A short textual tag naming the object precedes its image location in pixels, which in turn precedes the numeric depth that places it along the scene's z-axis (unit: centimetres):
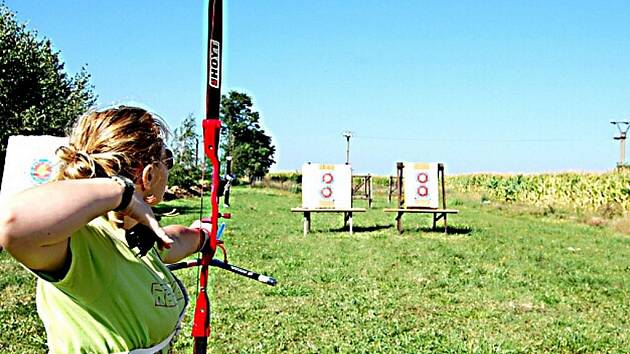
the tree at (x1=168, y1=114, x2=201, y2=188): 2161
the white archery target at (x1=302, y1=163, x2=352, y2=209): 1330
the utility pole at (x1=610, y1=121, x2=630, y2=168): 3312
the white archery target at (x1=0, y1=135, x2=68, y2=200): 480
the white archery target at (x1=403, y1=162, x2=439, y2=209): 1312
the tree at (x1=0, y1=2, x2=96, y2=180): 1410
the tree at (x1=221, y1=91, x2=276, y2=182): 4600
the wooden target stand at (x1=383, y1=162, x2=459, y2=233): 1245
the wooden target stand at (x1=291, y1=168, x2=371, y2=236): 1262
